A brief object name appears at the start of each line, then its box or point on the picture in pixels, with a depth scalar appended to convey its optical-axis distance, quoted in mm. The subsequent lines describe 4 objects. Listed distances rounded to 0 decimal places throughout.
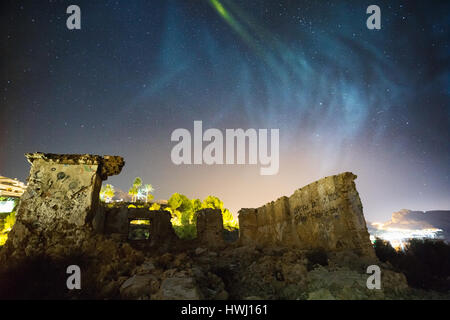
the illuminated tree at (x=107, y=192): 47047
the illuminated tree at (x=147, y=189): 55044
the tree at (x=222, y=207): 34225
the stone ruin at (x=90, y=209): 5531
